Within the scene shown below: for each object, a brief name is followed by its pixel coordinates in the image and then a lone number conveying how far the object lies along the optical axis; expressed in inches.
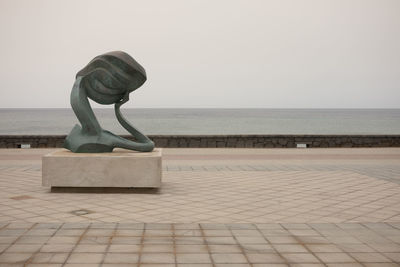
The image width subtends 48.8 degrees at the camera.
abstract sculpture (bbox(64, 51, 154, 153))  293.1
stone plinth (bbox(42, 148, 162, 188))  285.6
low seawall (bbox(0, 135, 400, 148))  603.8
